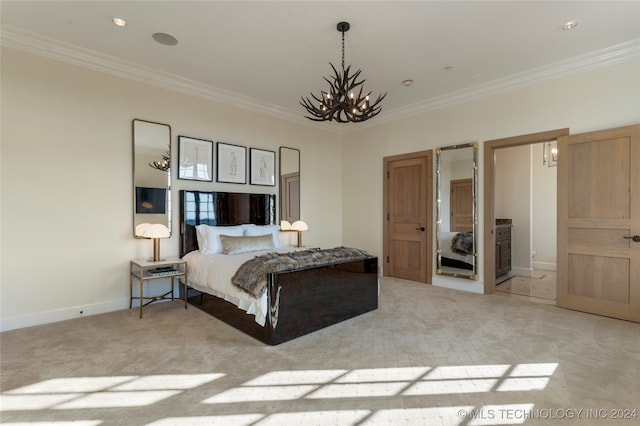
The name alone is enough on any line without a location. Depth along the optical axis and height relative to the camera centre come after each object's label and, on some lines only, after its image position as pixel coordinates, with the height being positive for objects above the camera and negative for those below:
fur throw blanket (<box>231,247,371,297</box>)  2.94 -0.53
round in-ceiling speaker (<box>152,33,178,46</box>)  3.36 +1.88
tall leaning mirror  4.85 +0.01
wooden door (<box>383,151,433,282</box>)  5.37 -0.08
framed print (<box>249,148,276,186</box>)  5.30 +0.77
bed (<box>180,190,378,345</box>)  2.94 -0.72
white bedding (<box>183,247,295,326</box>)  2.89 -0.76
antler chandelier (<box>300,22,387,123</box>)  3.04 +1.05
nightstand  3.69 -0.74
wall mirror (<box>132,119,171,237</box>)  4.09 +0.52
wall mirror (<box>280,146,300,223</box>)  5.71 +0.51
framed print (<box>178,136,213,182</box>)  4.48 +0.77
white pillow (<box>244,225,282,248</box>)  4.80 -0.30
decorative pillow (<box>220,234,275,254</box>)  4.20 -0.44
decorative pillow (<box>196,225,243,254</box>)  4.31 -0.36
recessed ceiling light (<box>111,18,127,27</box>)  3.08 +1.88
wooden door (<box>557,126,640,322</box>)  3.43 -0.13
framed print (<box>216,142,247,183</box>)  4.90 +0.78
